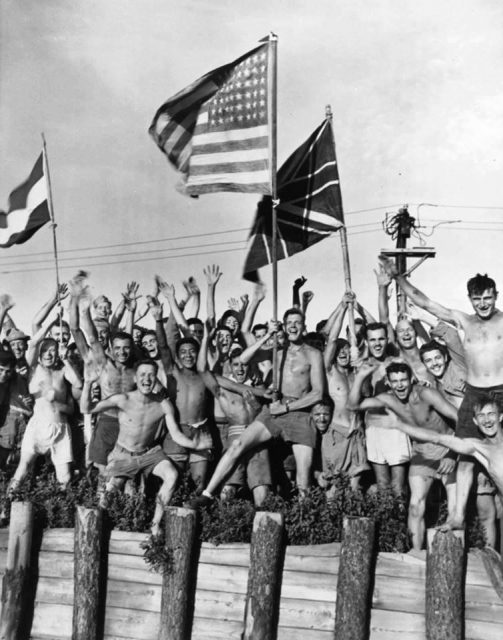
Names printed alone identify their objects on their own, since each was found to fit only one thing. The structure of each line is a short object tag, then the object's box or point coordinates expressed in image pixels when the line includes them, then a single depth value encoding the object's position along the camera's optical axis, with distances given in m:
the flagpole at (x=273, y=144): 11.33
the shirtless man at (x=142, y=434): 10.17
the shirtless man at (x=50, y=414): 10.89
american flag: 11.87
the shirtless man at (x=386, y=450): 9.80
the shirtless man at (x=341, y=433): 10.04
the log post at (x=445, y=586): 8.06
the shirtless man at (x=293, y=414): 9.98
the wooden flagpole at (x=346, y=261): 11.52
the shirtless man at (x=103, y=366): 10.66
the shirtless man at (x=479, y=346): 9.10
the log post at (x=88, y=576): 9.40
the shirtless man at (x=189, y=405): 10.39
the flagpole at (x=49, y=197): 13.41
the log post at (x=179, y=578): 9.01
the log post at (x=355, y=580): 8.34
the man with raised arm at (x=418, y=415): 9.20
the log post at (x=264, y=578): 8.66
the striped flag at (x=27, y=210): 13.55
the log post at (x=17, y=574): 9.71
